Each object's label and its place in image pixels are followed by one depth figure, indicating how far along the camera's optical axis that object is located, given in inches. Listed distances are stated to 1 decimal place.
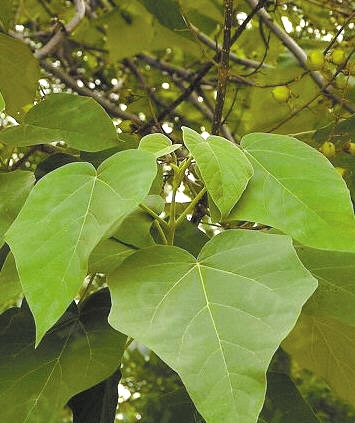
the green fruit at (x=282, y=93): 42.6
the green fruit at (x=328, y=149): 36.6
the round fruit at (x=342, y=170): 34.8
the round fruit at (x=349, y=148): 37.1
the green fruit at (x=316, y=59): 39.9
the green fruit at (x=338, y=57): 40.0
